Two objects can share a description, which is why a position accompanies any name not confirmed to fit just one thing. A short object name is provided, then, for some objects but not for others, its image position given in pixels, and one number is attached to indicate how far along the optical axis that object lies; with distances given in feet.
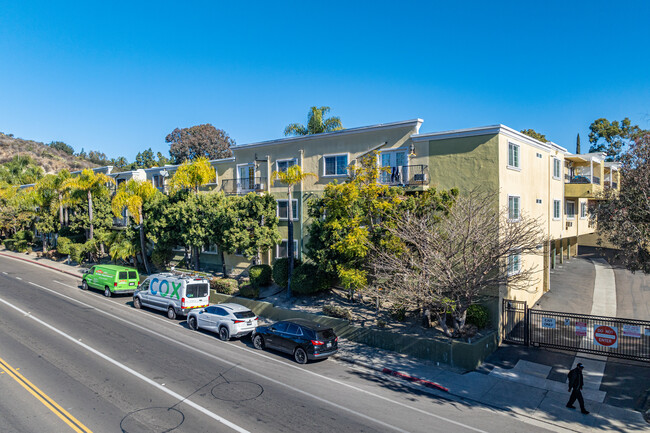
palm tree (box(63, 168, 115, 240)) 121.60
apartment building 67.72
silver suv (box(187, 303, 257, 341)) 61.62
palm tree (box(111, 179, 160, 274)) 104.63
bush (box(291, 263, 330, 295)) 78.38
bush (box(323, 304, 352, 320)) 67.77
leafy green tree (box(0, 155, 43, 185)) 201.67
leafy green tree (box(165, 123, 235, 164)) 249.14
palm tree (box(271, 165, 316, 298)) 77.56
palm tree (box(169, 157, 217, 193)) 97.09
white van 71.77
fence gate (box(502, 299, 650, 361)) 53.11
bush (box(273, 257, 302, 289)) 85.40
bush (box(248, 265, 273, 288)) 87.81
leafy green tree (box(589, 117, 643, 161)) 180.45
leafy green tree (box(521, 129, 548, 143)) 164.09
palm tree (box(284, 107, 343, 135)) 109.29
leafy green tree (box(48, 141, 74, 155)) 405.18
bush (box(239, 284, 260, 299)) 83.10
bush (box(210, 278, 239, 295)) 86.38
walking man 40.57
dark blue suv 52.95
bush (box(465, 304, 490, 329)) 62.44
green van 88.69
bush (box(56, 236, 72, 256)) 128.88
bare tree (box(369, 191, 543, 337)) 53.36
